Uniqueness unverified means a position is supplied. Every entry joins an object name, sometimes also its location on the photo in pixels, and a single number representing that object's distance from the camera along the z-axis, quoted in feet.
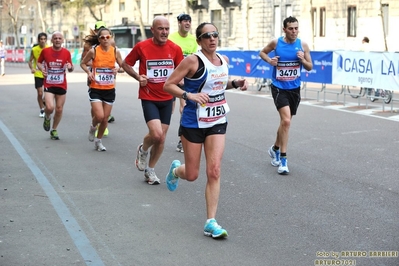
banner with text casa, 57.16
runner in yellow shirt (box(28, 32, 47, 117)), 53.42
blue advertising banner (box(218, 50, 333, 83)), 66.39
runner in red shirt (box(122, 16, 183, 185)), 29.94
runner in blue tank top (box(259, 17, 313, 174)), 32.83
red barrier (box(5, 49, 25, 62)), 210.59
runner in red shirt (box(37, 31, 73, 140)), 43.73
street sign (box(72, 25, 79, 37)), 193.08
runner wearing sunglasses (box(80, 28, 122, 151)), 38.22
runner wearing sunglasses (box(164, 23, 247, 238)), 22.13
